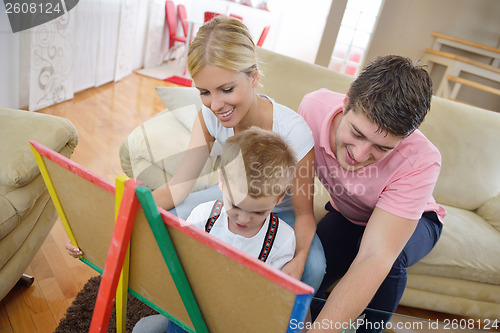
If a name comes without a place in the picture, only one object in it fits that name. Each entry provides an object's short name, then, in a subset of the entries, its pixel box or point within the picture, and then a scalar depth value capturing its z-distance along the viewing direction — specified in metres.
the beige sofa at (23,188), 1.07
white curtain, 2.72
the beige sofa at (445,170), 1.50
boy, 0.81
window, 4.19
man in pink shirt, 0.89
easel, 0.48
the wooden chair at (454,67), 4.05
